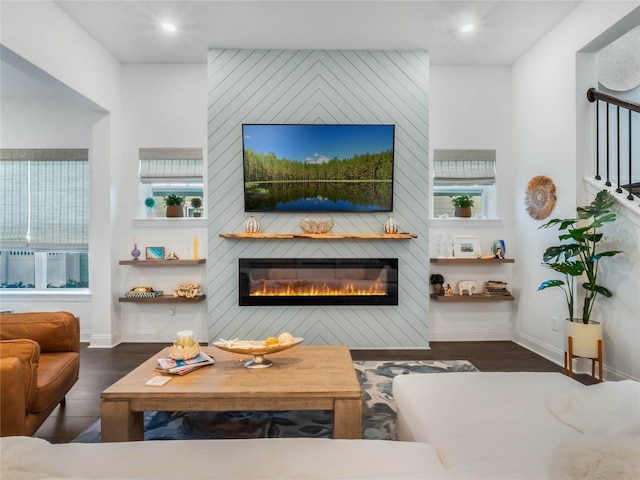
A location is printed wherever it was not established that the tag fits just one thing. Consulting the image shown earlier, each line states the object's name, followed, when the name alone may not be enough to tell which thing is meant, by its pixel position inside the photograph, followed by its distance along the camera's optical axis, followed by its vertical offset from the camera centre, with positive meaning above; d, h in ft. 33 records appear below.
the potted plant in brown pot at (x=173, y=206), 13.84 +1.25
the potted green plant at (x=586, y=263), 9.39 -0.64
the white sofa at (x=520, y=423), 2.65 -2.34
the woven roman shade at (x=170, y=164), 13.92 +2.86
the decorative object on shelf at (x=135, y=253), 13.51 -0.52
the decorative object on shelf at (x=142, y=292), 13.25 -1.96
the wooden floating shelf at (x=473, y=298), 13.28 -2.14
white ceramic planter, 9.45 -2.58
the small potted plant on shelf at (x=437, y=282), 13.67 -1.61
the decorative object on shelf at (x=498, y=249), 13.64 -0.37
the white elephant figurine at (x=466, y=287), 13.70 -1.79
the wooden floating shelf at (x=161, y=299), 13.15 -2.17
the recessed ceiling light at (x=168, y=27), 11.38 +6.68
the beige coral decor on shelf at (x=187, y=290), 13.38 -1.88
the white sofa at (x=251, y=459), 3.67 -2.35
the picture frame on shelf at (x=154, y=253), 13.71 -0.53
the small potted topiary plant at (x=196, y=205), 13.98 +1.30
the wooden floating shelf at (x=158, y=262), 13.14 -0.83
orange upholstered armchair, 5.21 -2.24
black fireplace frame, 12.76 -1.50
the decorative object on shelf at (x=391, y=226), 12.49 +0.45
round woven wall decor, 11.68 +1.42
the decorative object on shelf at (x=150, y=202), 13.89 +1.40
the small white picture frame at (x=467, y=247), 13.87 -0.30
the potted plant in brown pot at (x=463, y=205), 14.01 +1.31
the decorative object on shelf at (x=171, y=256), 13.65 -0.64
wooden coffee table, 5.79 -2.56
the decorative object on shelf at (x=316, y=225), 12.48 +0.48
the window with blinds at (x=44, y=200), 14.42 +1.54
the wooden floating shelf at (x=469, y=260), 13.30 -0.77
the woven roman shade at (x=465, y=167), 14.11 +2.80
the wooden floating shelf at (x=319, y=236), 12.27 +0.10
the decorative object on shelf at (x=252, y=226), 12.53 +0.45
